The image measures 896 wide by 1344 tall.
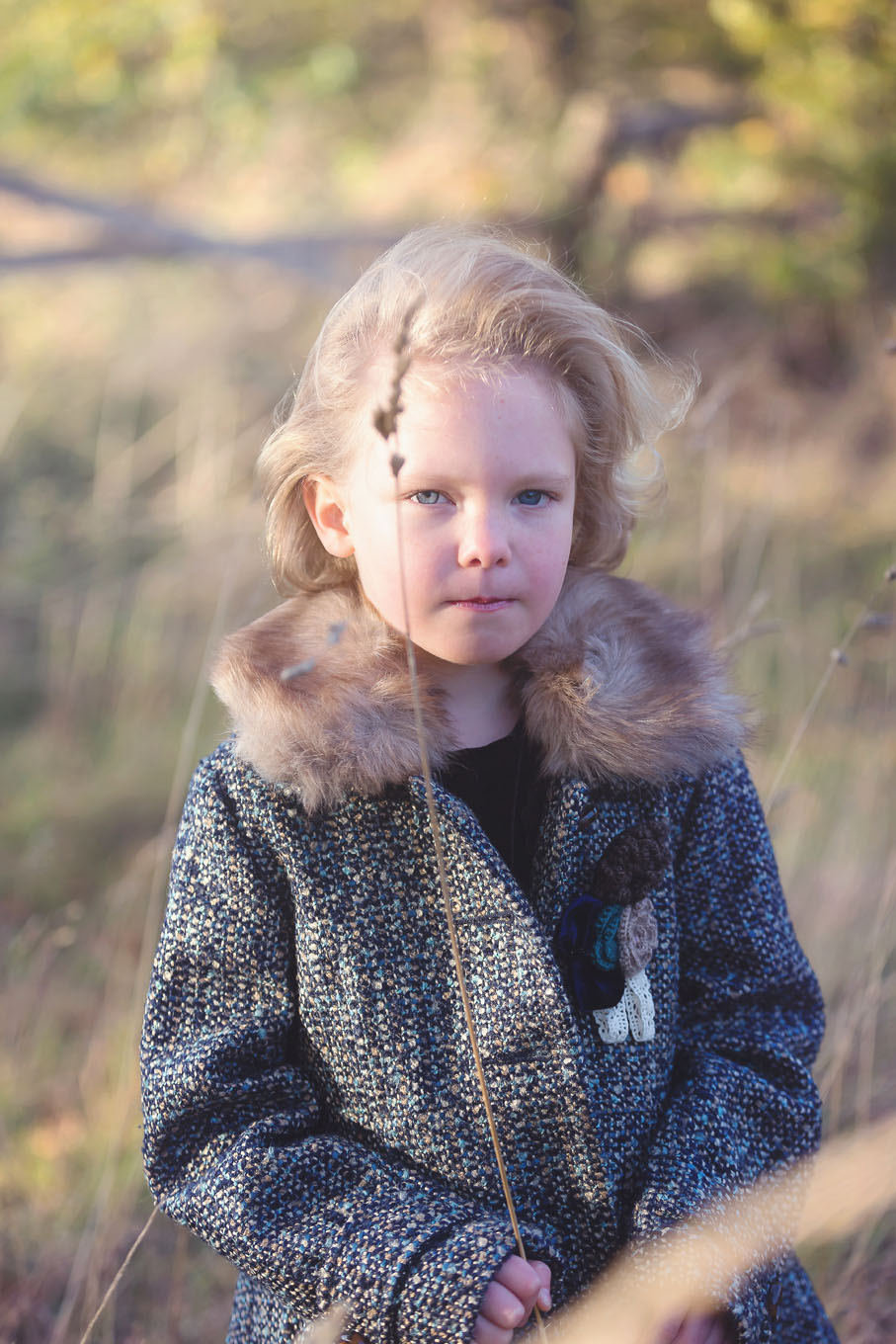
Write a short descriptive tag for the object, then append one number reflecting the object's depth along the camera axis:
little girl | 1.61
